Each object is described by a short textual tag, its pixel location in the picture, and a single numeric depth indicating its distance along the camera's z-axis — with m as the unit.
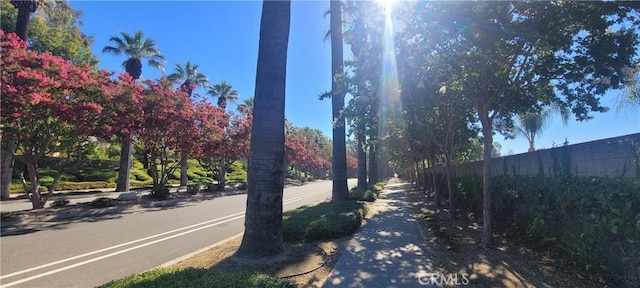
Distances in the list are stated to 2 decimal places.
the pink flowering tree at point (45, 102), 11.16
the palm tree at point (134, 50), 28.75
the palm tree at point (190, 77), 37.65
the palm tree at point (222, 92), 43.46
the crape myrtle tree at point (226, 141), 25.06
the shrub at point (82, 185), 26.05
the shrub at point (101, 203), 16.23
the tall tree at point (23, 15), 17.33
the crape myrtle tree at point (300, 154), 41.72
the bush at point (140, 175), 35.86
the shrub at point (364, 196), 17.16
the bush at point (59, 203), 15.23
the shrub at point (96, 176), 31.05
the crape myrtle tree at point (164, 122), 18.27
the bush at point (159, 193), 21.22
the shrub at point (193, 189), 25.36
